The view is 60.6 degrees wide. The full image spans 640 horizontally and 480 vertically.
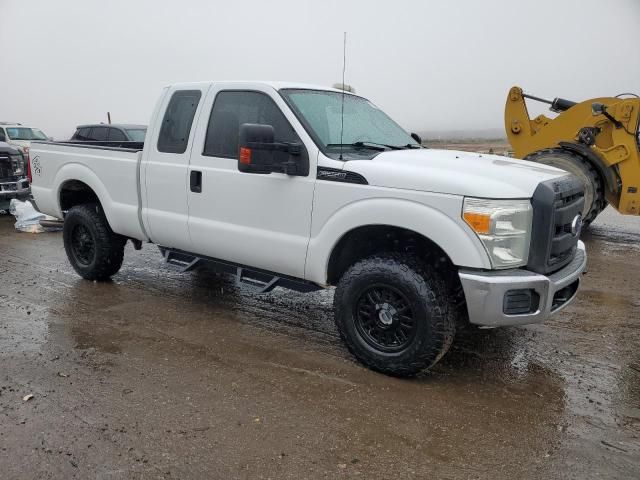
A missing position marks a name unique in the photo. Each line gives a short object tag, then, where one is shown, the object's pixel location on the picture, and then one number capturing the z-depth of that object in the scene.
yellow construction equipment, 8.34
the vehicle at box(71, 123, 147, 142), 11.83
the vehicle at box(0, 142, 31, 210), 10.11
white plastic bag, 9.30
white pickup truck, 3.39
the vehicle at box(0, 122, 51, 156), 16.05
